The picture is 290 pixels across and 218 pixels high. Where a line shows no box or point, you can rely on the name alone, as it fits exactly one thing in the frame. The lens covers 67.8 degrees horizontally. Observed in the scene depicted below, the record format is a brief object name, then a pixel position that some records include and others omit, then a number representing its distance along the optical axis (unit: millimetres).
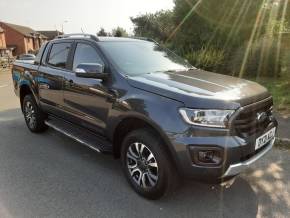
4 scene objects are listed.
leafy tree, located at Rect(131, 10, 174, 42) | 19655
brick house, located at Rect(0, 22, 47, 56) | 43730
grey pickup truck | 2092
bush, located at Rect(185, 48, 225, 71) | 8476
